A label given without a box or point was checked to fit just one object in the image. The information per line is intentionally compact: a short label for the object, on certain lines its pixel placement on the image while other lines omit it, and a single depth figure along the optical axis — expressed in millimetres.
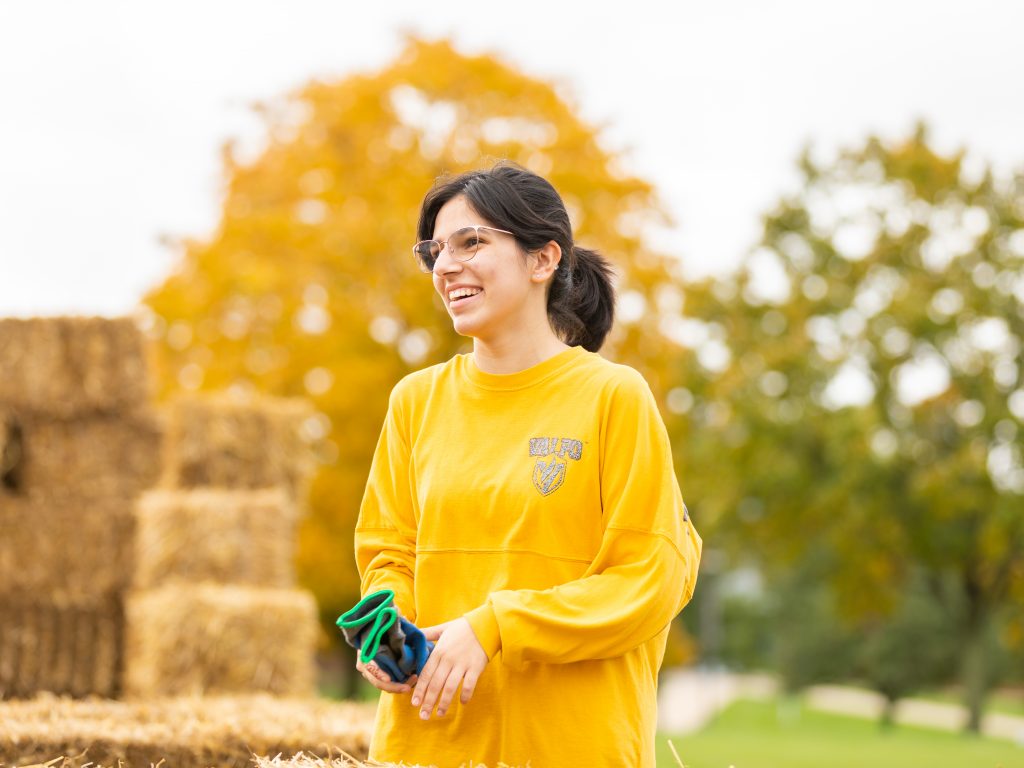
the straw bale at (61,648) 9070
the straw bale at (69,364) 8969
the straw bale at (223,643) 8406
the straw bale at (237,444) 9570
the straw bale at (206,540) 8938
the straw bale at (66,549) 8992
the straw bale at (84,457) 9117
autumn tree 17094
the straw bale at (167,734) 3908
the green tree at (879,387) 21406
